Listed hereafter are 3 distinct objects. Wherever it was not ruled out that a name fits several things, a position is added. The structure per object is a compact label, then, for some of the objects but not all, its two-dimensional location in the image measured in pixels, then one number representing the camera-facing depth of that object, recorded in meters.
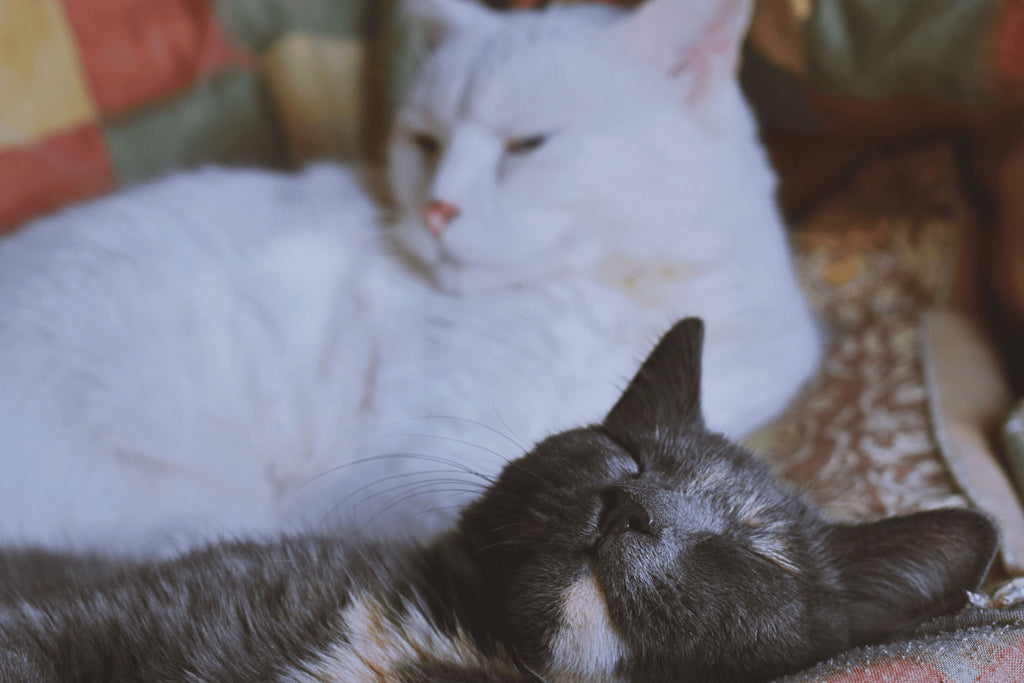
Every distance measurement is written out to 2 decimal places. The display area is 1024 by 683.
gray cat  0.64
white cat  1.08
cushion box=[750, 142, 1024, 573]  1.01
